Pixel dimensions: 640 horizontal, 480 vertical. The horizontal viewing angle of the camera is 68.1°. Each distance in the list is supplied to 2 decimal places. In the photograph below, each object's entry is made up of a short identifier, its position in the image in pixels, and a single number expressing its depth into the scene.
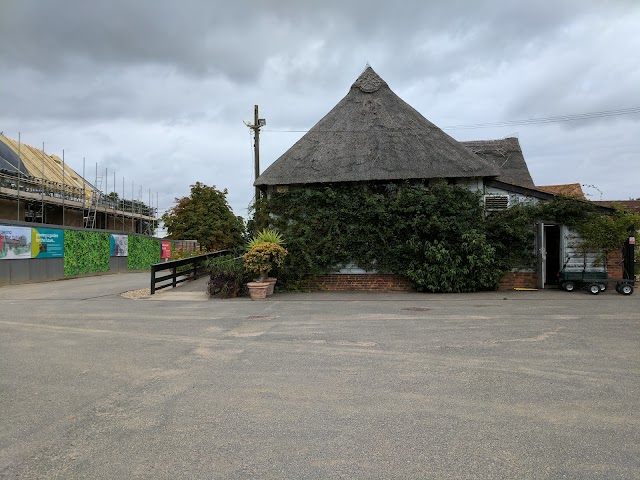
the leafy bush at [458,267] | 14.00
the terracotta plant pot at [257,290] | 13.48
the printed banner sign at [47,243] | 21.33
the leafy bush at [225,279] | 14.02
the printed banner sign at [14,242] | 19.19
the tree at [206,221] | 38.62
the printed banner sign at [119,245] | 29.92
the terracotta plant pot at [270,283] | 14.15
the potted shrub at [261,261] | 13.52
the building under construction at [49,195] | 29.42
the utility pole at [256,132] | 22.77
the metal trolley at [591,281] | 13.09
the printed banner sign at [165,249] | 38.41
